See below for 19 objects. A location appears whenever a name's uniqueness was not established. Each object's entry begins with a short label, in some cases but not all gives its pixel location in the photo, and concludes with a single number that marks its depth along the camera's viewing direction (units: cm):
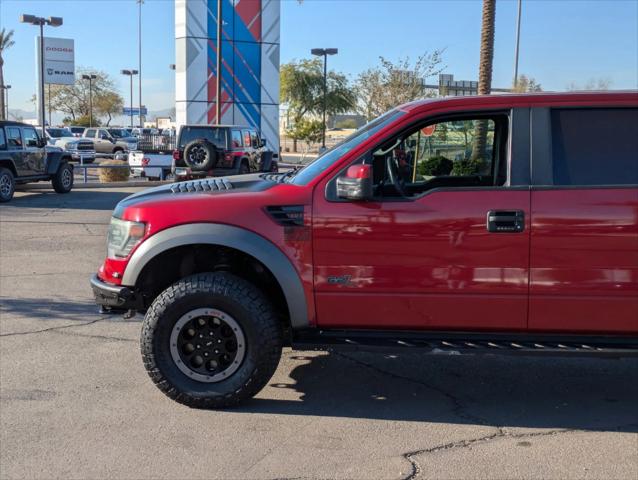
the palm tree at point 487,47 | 1489
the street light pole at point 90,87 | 7225
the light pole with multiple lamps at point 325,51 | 3819
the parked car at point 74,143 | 3240
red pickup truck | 424
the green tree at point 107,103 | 8281
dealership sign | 5422
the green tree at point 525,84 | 3506
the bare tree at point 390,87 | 2316
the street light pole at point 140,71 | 7694
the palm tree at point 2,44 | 5256
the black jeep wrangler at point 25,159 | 1691
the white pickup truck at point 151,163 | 2292
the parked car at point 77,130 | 5171
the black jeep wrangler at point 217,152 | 1747
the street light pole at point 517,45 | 3409
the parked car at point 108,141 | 4209
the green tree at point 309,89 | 5803
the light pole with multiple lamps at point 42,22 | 3167
